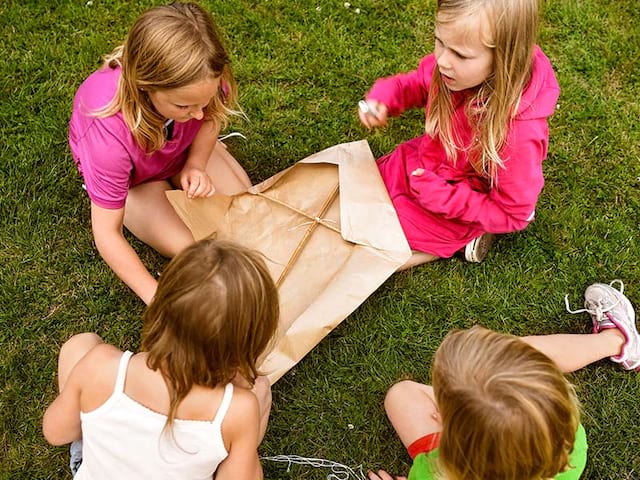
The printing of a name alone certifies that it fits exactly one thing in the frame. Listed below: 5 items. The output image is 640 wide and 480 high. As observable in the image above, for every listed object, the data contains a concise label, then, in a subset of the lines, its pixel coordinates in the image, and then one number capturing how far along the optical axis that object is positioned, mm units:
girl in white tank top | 1460
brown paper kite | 2266
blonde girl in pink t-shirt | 1901
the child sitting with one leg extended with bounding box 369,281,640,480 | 1412
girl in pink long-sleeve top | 1924
